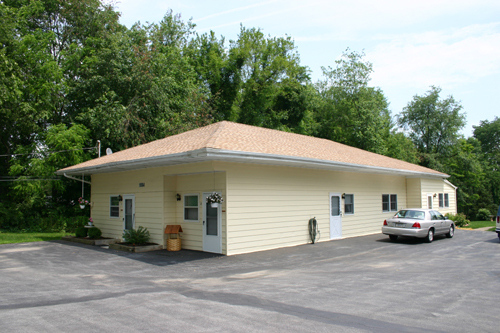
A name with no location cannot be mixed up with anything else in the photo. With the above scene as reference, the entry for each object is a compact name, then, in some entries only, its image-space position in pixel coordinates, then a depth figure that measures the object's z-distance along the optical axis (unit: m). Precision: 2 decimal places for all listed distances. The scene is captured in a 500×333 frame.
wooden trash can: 12.79
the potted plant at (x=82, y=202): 16.51
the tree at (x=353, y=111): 36.06
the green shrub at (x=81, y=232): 16.20
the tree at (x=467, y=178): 42.22
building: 11.86
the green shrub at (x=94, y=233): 15.64
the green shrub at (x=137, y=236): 13.31
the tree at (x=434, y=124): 45.03
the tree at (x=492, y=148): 49.25
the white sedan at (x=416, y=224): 14.52
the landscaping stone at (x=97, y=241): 15.03
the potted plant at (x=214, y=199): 11.52
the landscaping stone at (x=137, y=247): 12.71
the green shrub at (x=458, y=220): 23.12
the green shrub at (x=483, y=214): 36.62
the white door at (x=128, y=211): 14.91
